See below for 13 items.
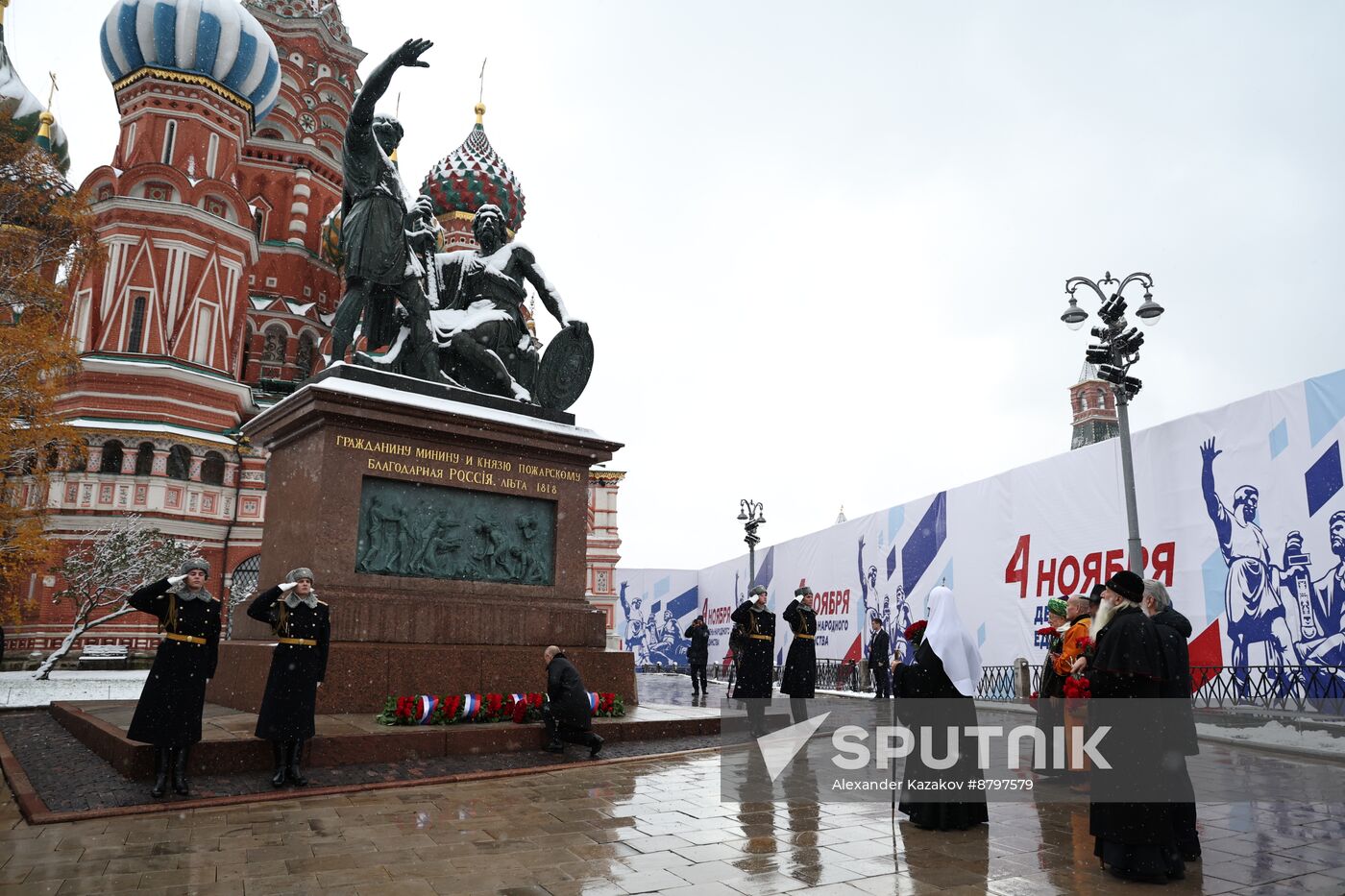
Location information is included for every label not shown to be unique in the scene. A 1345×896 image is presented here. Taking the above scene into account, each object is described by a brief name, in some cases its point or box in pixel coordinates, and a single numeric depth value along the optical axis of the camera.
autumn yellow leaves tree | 18.34
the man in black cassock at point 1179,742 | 4.68
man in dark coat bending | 7.86
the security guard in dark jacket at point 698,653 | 19.14
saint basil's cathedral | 28.64
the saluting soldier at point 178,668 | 5.88
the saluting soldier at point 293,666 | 6.31
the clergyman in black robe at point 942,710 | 5.49
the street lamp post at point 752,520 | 28.16
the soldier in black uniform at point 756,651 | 10.80
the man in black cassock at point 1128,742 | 4.42
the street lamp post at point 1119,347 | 14.41
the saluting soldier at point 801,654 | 10.87
